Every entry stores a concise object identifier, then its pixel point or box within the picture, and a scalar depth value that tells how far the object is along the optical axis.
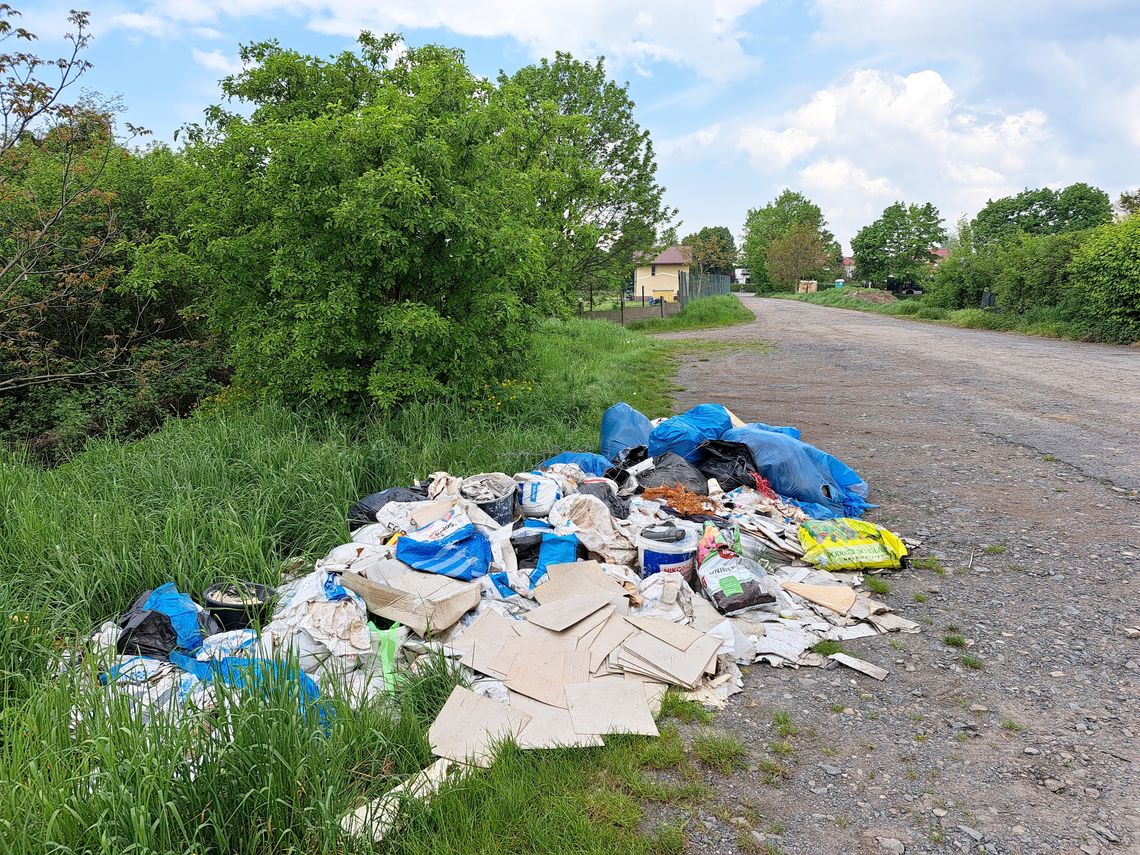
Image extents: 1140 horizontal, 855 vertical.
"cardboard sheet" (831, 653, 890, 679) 3.18
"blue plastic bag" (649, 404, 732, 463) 5.92
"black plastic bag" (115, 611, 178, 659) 3.01
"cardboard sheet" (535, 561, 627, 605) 3.69
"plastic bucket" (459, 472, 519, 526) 4.44
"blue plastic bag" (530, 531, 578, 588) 3.97
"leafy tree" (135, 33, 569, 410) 5.61
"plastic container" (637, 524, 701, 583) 3.97
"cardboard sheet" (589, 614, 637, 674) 3.22
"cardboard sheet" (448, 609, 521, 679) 3.10
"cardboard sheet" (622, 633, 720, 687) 3.10
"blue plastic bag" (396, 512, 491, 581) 3.70
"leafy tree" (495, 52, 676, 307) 20.20
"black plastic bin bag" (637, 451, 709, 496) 5.33
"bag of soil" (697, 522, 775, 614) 3.70
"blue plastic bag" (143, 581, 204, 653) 3.10
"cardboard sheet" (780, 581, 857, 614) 3.73
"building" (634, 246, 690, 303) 58.06
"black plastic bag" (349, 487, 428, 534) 4.32
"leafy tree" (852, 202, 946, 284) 47.53
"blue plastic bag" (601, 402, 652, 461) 6.00
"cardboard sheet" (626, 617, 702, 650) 3.31
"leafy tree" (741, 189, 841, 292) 67.62
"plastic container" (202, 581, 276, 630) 3.27
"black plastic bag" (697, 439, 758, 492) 5.49
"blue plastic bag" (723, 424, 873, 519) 5.25
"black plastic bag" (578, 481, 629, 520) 4.71
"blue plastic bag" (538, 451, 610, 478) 5.45
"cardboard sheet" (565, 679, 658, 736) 2.72
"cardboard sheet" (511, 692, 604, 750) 2.63
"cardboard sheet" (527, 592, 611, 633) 3.40
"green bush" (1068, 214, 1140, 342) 15.07
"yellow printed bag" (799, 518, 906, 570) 4.23
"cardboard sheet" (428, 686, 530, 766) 2.53
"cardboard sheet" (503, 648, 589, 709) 2.95
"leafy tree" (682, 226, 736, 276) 62.50
